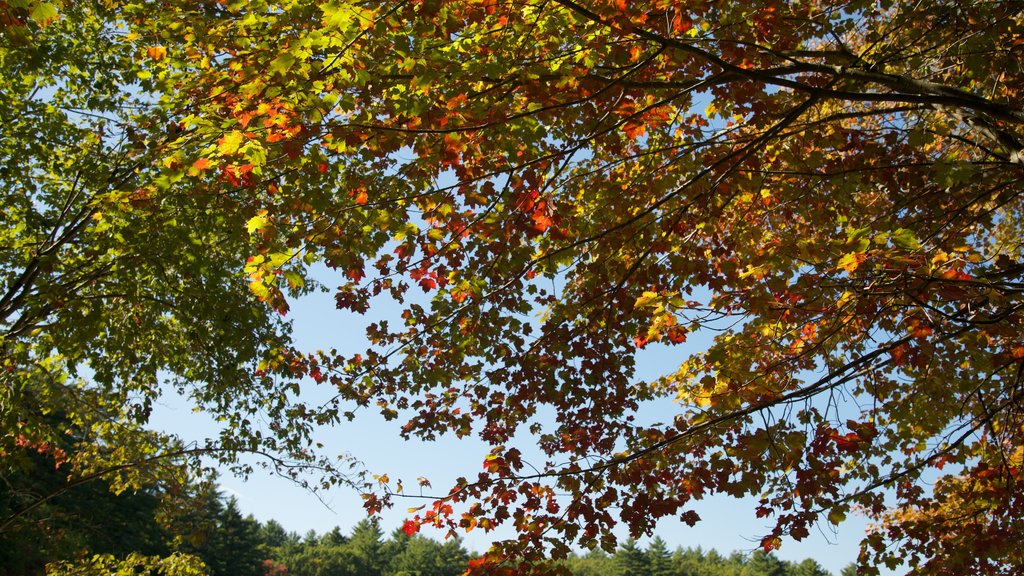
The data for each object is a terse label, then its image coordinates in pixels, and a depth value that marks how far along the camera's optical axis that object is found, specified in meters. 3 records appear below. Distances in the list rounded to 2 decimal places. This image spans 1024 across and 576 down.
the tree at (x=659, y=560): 69.31
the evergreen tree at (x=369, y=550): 73.56
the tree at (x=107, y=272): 7.02
